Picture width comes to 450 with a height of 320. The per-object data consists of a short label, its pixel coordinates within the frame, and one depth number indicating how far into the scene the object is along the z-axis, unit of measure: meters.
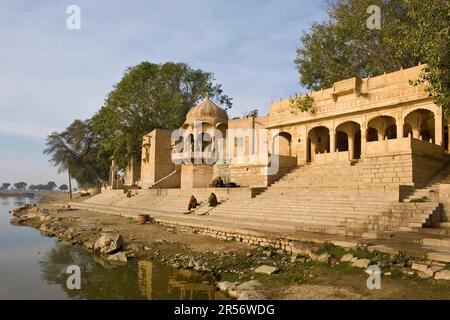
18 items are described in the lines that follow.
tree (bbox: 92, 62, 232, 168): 41.50
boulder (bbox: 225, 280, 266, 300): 7.06
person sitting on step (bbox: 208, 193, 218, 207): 20.27
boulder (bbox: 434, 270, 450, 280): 6.92
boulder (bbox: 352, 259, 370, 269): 8.11
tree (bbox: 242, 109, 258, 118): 36.66
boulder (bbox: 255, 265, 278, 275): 8.63
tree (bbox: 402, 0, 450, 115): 12.69
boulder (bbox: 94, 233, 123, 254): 12.73
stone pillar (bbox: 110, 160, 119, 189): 45.56
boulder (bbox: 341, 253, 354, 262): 8.64
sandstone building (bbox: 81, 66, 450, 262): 13.09
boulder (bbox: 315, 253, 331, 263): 8.95
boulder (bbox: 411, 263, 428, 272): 7.44
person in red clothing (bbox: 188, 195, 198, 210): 20.98
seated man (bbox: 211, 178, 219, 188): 24.70
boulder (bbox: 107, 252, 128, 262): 11.69
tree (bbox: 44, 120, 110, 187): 50.00
